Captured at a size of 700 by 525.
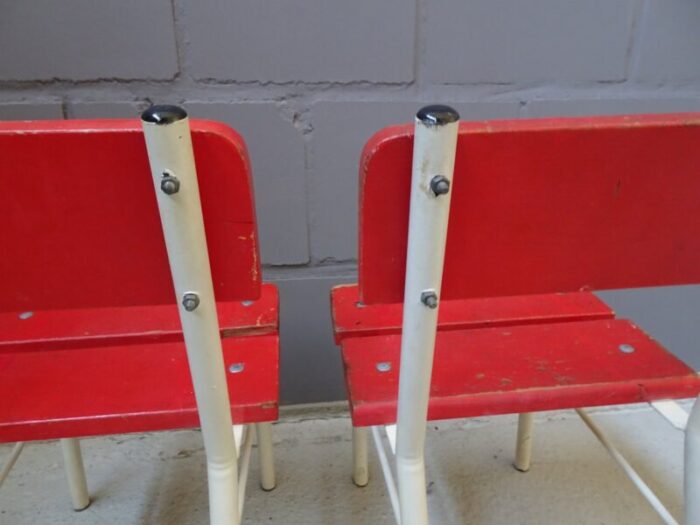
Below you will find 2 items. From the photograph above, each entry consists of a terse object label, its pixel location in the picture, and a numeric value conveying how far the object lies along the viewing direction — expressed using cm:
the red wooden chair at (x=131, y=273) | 43
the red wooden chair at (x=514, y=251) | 46
